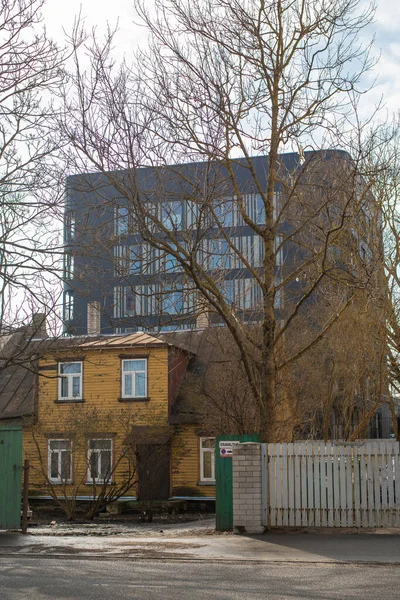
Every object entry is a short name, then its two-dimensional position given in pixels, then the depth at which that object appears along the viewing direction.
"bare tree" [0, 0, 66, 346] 14.52
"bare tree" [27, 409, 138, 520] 28.62
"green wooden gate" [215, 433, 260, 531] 14.72
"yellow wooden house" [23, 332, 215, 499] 30.53
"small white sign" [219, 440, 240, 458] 14.82
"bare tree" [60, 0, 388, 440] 14.01
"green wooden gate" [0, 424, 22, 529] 15.05
